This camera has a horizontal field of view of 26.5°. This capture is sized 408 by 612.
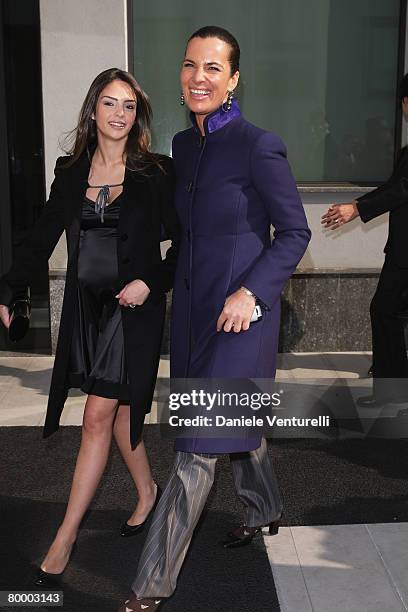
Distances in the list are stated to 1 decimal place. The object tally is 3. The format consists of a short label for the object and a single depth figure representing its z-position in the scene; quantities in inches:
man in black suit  223.5
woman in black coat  139.1
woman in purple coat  124.0
